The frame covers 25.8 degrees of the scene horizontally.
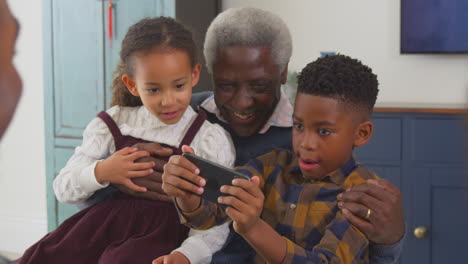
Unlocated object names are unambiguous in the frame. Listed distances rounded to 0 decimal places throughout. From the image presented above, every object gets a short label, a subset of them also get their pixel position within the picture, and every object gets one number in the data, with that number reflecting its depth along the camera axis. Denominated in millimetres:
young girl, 1827
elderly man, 1889
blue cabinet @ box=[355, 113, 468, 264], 3252
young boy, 1662
